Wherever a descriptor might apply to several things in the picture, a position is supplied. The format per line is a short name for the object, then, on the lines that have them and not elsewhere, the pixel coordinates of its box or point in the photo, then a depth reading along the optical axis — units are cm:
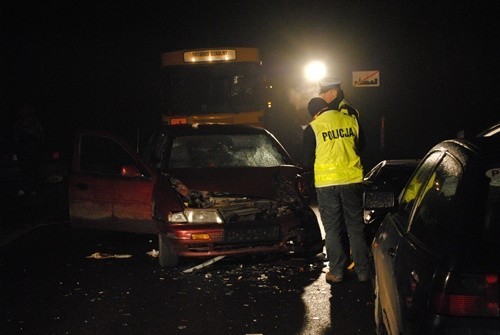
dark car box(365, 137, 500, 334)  307
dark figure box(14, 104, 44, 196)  1553
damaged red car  796
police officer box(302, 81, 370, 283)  717
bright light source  2258
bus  1783
